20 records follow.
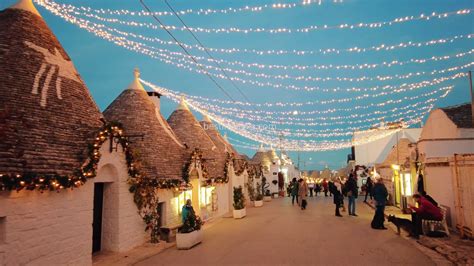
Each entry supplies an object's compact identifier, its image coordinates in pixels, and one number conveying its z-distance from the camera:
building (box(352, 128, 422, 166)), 43.94
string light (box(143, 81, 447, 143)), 18.58
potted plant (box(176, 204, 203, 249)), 11.55
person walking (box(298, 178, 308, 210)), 22.32
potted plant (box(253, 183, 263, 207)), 26.56
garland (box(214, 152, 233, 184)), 21.46
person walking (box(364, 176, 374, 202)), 26.48
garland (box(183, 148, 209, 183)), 15.97
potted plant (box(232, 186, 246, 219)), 19.23
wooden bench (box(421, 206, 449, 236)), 11.69
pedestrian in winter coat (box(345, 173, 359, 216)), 17.78
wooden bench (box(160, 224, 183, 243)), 13.28
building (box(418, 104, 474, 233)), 11.54
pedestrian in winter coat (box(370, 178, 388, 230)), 14.39
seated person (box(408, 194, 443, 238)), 11.72
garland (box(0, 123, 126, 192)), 7.33
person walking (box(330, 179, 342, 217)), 18.86
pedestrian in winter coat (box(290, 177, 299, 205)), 26.98
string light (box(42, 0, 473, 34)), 10.84
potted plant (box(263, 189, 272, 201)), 33.06
